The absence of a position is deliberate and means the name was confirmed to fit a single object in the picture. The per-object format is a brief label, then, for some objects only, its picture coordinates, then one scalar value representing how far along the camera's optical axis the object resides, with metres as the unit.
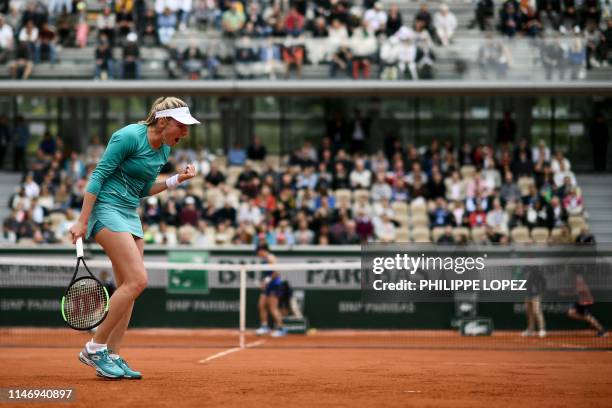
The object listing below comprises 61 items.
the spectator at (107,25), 26.55
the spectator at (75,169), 26.31
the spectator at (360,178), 25.41
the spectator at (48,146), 28.34
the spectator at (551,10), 25.77
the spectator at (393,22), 26.02
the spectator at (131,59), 26.47
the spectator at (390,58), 25.88
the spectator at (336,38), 25.97
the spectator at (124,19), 26.45
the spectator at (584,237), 20.28
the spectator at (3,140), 29.22
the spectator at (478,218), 23.58
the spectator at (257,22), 26.12
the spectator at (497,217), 23.50
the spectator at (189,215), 23.98
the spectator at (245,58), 26.14
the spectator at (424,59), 25.86
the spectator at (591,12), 25.47
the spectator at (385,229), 23.25
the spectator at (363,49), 25.97
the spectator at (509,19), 25.50
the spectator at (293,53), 26.05
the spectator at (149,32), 26.44
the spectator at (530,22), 25.44
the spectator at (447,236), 22.39
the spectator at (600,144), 28.30
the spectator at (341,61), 26.08
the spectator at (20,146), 29.22
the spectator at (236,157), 27.53
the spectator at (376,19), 26.06
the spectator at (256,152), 27.66
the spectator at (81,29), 26.70
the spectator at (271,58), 26.05
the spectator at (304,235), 22.92
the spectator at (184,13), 26.72
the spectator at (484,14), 26.00
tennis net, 20.12
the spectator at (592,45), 25.20
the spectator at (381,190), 25.05
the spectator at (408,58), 25.78
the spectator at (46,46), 26.73
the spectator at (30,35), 26.62
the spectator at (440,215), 23.73
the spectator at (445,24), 25.84
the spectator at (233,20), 26.28
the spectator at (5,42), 26.56
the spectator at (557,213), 23.70
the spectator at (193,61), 26.41
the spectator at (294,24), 26.16
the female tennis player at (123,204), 8.52
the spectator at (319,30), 26.06
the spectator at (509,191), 24.66
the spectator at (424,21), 25.94
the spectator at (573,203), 24.67
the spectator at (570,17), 25.48
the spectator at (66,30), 26.80
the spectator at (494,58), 25.65
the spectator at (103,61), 26.58
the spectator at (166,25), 26.42
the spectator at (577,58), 25.28
